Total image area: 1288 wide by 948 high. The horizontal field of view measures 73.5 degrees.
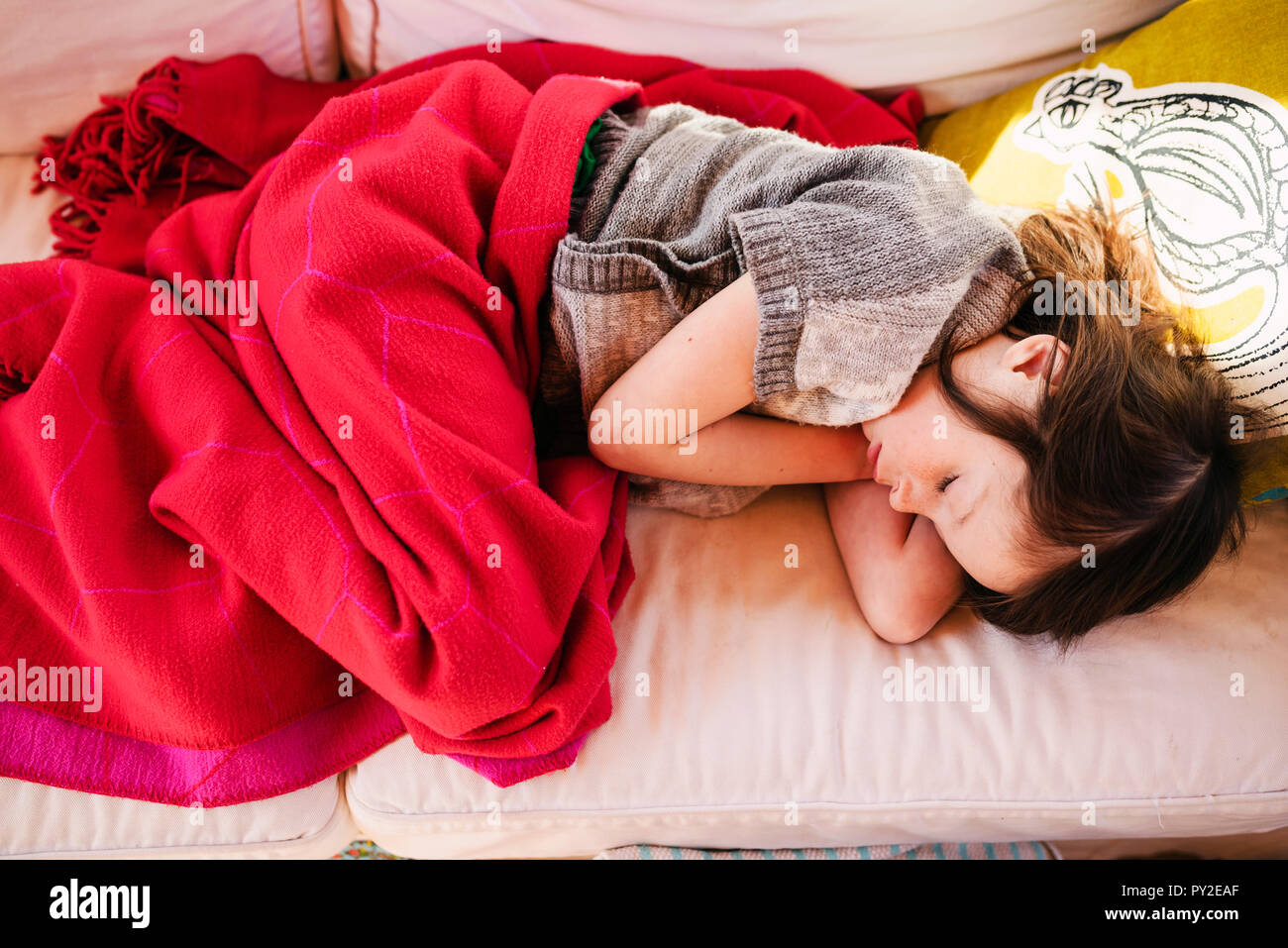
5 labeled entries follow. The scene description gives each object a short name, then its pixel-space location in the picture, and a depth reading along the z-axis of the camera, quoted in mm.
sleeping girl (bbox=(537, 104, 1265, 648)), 754
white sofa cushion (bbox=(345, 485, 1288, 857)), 814
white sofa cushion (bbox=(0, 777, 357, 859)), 762
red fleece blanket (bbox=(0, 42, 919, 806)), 742
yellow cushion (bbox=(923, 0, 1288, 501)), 800
